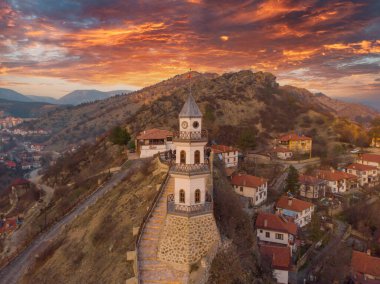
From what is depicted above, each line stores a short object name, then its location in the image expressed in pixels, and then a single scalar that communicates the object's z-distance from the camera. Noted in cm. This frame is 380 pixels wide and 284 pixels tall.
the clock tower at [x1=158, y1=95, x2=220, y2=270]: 1806
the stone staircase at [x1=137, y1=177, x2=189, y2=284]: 1809
